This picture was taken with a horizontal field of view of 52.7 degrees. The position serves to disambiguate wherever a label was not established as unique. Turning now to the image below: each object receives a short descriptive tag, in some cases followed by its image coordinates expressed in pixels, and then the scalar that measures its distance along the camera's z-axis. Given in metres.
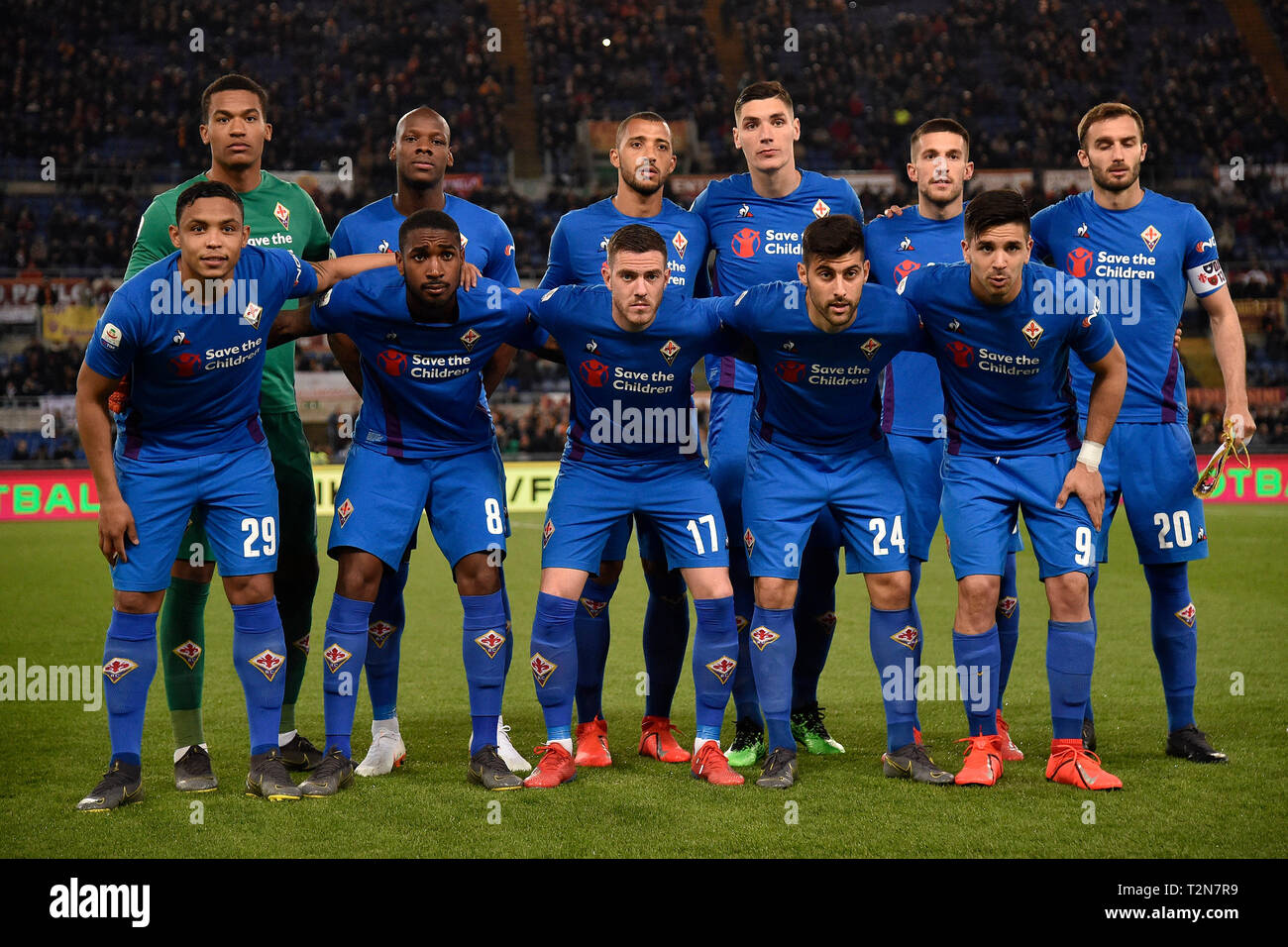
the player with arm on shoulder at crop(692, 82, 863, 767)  5.73
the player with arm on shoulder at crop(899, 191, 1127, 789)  4.98
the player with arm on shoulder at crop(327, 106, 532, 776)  5.41
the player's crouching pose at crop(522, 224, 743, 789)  5.14
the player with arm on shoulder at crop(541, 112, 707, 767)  5.63
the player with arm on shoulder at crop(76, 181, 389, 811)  4.74
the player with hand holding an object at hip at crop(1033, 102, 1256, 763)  5.41
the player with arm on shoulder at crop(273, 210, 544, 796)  5.03
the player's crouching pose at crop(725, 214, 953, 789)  5.04
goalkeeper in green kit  5.25
